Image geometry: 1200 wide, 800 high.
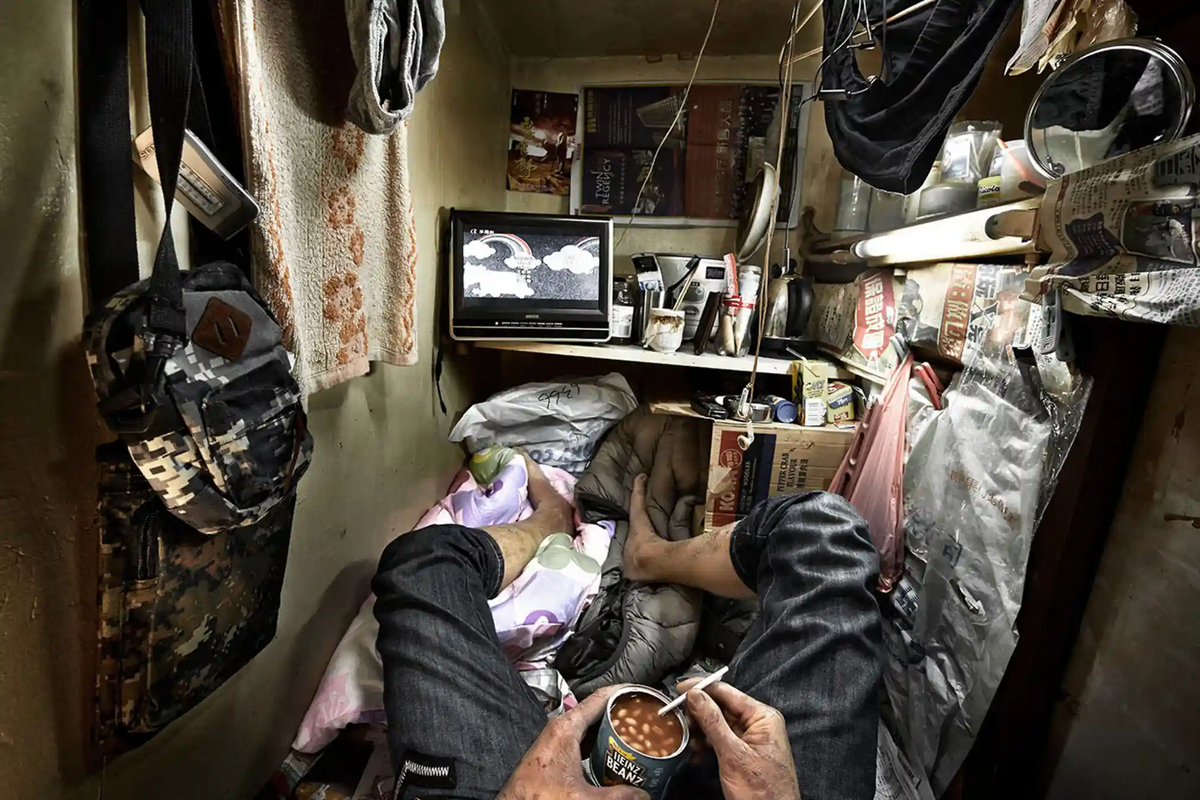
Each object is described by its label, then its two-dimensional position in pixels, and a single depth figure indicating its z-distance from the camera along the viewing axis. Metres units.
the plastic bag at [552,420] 1.67
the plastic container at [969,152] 1.01
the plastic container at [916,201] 1.11
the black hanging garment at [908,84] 0.76
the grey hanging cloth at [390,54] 0.62
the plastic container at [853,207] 1.60
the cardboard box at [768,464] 1.35
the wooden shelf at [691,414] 1.35
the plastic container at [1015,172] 0.84
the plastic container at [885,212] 1.31
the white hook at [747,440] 1.33
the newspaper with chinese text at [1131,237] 0.53
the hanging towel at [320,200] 0.63
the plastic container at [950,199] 1.03
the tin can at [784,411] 1.40
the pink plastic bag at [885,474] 1.05
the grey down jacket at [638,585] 1.14
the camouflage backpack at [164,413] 0.47
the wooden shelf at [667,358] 1.46
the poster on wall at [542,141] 1.94
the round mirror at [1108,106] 0.61
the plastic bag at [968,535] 0.79
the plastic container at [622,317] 1.57
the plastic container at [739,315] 1.50
